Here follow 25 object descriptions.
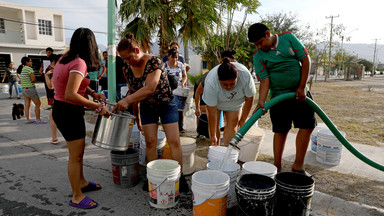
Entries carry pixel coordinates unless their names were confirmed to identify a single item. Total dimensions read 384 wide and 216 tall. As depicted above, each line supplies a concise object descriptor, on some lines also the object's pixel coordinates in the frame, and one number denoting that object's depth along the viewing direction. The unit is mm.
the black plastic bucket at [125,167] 3098
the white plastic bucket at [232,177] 2644
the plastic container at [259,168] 2604
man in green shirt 2879
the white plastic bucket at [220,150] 2947
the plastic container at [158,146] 3580
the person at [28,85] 6488
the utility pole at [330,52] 18259
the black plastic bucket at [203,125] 5117
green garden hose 2587
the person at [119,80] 6238
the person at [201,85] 4242
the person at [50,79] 4852
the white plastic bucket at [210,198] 2246
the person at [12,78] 11930
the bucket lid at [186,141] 3537
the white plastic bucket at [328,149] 3781
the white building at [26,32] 23972
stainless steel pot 2684
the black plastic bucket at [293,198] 2236
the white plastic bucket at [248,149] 3805
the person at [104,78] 8023
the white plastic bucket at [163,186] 2594
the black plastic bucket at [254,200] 2121
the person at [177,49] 5648
